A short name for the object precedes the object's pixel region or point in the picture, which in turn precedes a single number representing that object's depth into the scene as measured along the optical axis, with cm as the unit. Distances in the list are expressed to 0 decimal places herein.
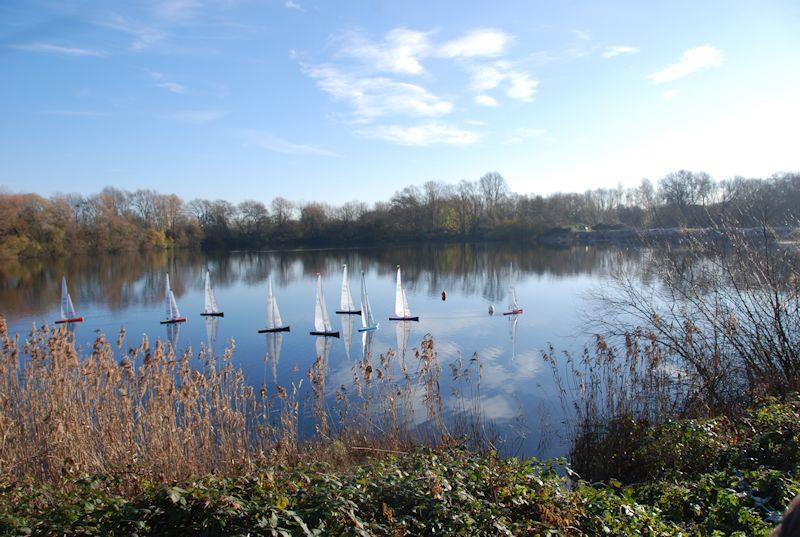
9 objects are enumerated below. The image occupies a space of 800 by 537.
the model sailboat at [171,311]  2629
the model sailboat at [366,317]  2408
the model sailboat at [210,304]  2746
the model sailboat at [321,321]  2252
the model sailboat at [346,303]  2786
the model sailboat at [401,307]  2577
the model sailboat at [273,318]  2330
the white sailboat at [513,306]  2546
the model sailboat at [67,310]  2533
